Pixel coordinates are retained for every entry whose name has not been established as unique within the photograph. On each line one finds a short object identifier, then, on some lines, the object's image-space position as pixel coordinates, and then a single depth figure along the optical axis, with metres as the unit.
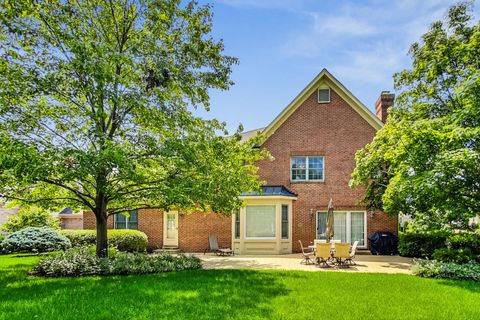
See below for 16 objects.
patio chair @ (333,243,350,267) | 14.81
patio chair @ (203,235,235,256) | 19.53
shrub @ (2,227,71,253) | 19.80
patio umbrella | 15.80
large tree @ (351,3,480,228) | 11.70
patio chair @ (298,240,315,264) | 15.43
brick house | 20.61
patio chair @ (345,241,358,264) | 14.96
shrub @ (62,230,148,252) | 20.06
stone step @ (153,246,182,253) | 21.32
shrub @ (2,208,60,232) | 23.77
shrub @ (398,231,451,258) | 17.83
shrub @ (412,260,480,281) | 12.16
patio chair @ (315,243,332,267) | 14.63
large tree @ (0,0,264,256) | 10.68
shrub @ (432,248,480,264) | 14.22
